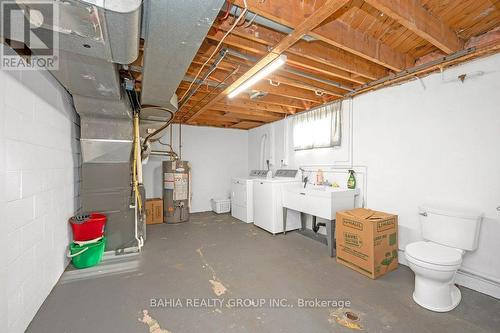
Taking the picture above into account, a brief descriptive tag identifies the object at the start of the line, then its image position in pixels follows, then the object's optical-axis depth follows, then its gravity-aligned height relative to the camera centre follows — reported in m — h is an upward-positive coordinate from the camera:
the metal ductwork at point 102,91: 1.08 +0.74
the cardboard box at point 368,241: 2.27 -0.83
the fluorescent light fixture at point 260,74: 1.99 +1.00
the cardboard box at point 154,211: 4.27 -0.89
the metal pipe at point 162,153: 4.61 +0.31
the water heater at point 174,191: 4.32 -0.49
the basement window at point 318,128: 3.38 +0.68
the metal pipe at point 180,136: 5.06 +0.73
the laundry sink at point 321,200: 2.81 -0.46
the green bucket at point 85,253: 2.36 -0.97
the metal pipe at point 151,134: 3.57 +0.56
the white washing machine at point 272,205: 3.63 -0.68
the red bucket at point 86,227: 2.39 -0.68
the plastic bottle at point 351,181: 3.10 -0.20
